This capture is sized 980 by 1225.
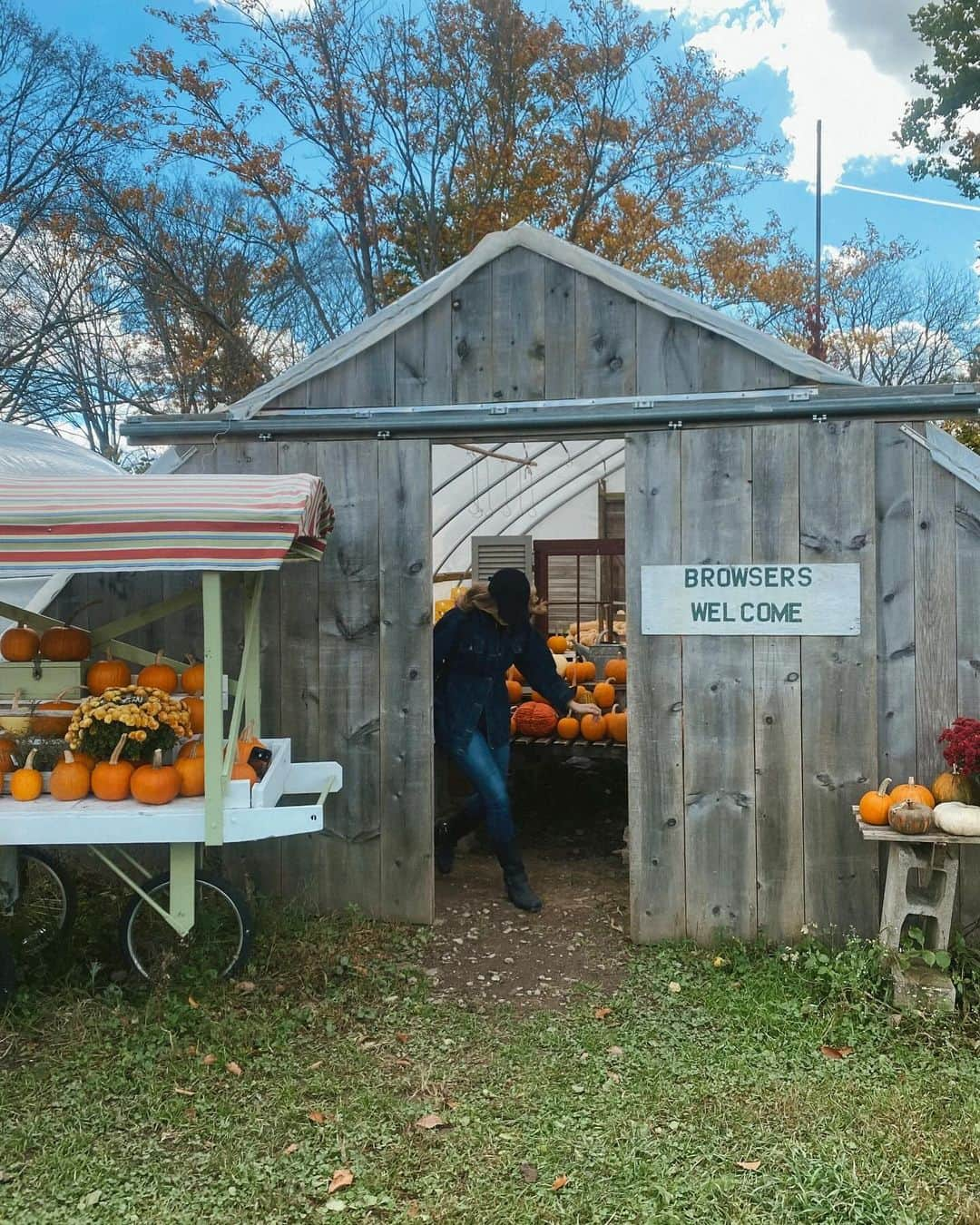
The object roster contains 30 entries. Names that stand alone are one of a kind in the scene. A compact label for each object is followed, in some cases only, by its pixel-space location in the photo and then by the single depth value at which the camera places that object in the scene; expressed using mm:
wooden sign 5016
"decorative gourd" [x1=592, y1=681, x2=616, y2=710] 7633
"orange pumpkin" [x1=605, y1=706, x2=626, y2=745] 7227
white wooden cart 3803
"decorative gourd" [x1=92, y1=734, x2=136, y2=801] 4113
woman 6027
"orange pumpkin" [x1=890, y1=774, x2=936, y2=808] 4609
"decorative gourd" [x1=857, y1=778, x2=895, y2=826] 4637
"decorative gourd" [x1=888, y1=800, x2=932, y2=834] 4461
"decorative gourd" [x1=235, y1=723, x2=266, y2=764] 4453
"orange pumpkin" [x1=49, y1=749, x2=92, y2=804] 4137
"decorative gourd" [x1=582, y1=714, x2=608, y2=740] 7215
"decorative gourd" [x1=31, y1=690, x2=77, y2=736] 4406
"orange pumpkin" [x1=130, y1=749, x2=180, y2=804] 4105
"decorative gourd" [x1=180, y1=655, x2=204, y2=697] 4781
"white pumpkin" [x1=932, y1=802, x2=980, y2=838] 4395
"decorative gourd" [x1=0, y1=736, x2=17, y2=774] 4297
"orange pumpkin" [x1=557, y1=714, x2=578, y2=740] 7387
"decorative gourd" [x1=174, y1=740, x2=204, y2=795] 4211
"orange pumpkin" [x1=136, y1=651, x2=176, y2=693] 4766
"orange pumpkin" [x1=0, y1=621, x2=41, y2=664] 4688
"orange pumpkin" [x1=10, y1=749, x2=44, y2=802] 4164
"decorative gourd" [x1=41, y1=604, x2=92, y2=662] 4750
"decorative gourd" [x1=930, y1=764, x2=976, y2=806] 4613
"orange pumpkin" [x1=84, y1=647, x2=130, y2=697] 4691
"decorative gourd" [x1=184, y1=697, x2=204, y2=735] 4512
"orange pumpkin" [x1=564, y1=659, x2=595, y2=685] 8273
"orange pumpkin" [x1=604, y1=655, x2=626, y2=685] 8023
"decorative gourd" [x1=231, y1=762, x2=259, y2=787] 4242
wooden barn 5000
